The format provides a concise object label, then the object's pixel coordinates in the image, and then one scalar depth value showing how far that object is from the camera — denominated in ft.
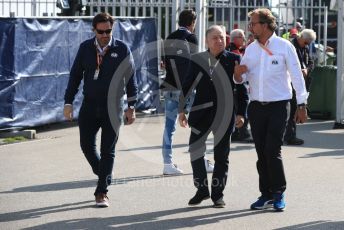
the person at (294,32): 53.71
